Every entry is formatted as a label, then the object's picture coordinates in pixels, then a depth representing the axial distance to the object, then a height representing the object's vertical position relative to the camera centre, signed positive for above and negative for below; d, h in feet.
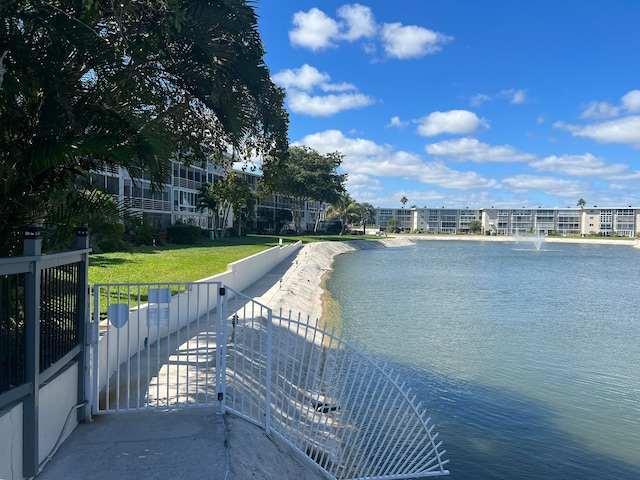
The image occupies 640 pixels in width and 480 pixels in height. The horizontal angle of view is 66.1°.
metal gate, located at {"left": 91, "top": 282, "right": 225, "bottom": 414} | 20.89 -8.64
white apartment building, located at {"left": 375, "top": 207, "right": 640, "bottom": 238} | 562.66 +11.82
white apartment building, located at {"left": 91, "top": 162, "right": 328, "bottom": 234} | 150.51 +6.69
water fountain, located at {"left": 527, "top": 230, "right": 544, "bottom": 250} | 331.47 -8.25
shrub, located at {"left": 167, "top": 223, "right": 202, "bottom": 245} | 131.23 -3.88
